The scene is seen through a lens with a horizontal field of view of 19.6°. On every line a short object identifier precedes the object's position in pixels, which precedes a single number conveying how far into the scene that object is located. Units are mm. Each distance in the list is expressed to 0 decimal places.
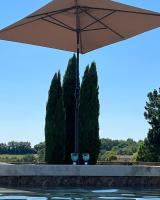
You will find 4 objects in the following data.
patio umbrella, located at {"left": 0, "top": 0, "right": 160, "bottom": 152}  14086
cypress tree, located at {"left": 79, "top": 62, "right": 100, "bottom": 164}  16438
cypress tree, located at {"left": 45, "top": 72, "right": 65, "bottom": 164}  16094
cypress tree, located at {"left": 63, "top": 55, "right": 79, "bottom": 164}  17000
